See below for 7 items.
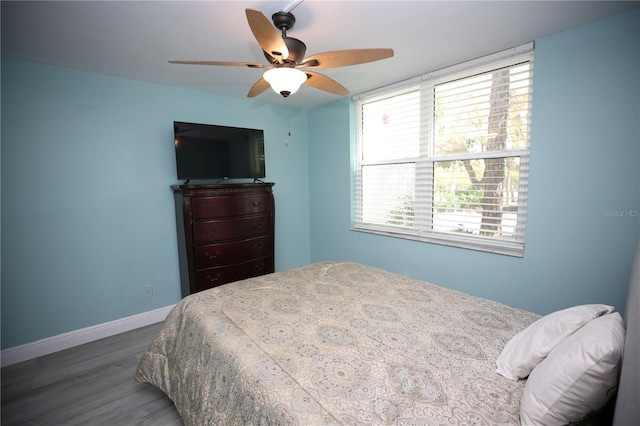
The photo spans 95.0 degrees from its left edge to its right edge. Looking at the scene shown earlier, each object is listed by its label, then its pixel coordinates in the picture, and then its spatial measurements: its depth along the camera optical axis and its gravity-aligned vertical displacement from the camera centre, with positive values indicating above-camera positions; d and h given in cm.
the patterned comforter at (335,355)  97 -73
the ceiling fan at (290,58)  143 +64
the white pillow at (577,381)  82 -59
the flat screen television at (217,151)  284 +33
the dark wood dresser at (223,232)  278 -50
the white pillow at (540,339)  107 -62
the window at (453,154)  230 +22
